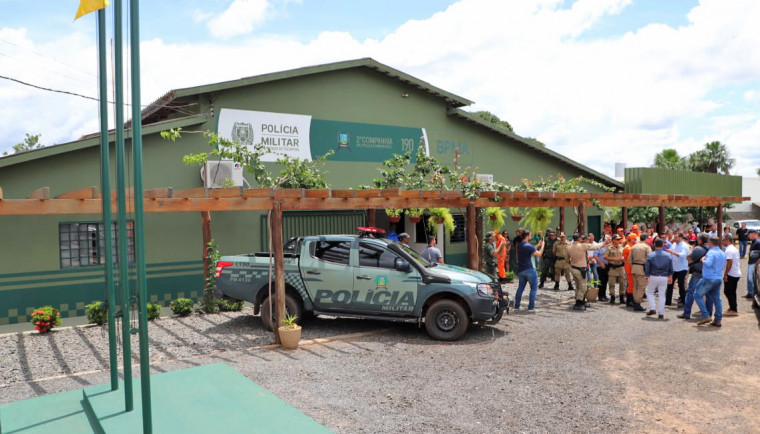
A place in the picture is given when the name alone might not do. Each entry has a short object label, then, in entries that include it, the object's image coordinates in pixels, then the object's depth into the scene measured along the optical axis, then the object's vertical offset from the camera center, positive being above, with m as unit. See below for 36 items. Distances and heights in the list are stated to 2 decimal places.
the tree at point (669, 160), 43.18 +3.46
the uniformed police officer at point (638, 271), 12.27 -1.50
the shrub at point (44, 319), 10.47 -1.98
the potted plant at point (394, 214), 15.41 -0.17
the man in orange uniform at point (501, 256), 16.02 -1.48
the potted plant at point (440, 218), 15.71 -0.33
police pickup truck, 9.65 -1.37
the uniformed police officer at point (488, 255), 15.31 -1.35
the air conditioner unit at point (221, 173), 13.15 +0.89
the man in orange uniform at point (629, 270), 12.74 -1.53
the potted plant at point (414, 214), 15.57 -0.19
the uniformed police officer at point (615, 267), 13.00 -1.49
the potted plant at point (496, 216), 17.06 -0.32
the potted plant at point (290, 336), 8.98 -2.04
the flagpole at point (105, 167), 5.39 +0.46
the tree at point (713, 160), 49.59 +3.70
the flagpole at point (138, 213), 4.40 -0.01
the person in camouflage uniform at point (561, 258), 14.26 -1.39
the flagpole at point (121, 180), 4.88 +0.30
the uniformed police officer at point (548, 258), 15.84 -1.54
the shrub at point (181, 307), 11.93 -2.04
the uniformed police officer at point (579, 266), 12.45 -1.40
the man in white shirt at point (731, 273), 11.55 -1.49
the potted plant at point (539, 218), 17.50 -0.41
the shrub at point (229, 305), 12.37 -2.10
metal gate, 14.55 -0.38
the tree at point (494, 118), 37.13 +5.90
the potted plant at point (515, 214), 18.36 -0.28
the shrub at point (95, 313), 11.02 -1.99
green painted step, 5.51 -2.14
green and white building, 11.38 +1.33
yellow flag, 5.15 +1.92
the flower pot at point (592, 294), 13.05 -2.11
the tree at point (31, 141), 47.99 +6.50
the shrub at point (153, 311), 11.55 -2.07
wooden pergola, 7.84 +0.14
